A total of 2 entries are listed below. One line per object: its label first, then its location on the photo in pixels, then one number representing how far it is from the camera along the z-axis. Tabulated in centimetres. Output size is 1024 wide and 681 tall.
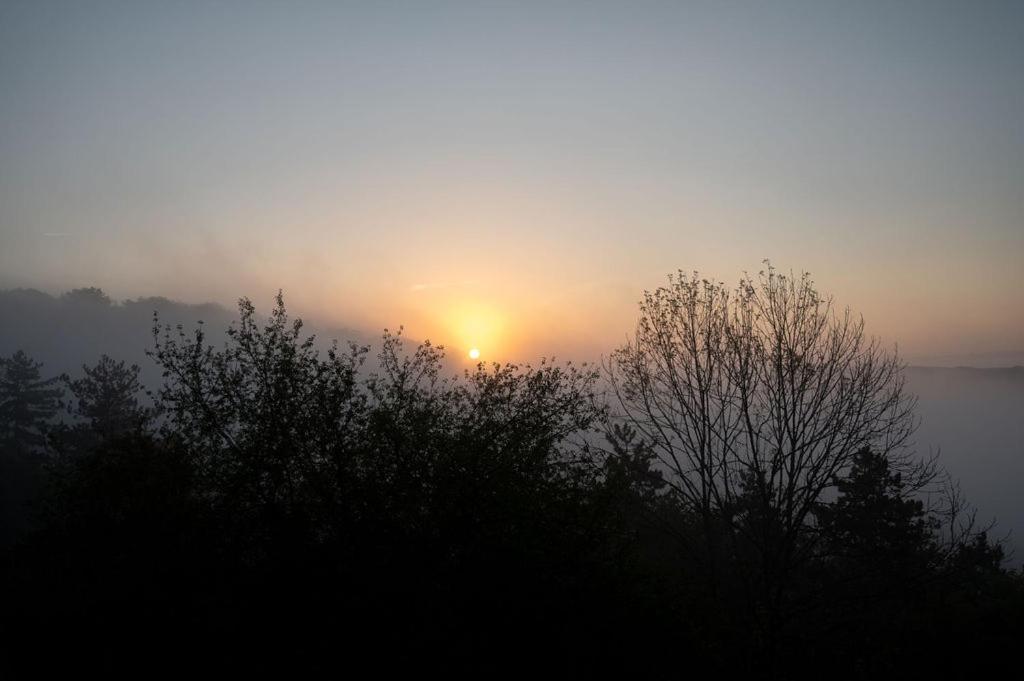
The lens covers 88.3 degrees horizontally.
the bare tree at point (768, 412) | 1393
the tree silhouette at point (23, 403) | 5503
